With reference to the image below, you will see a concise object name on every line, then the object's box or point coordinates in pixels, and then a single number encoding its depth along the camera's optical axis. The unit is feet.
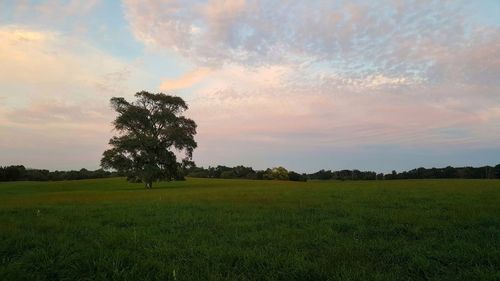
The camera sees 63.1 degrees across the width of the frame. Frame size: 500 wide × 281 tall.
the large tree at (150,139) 173.78
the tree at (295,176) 366.70
